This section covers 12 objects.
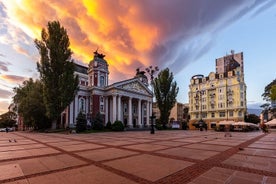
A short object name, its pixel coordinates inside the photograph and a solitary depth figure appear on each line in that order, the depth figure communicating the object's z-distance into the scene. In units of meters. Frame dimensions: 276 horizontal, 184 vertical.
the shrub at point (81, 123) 34.09
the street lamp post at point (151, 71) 28.00
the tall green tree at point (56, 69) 32.22
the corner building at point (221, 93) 58.97
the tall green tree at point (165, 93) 47.34
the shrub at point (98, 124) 38.53
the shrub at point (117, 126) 39.16
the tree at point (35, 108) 37.66
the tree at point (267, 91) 42.78
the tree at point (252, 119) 60.68
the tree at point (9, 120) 82.44
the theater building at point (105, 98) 45.50
